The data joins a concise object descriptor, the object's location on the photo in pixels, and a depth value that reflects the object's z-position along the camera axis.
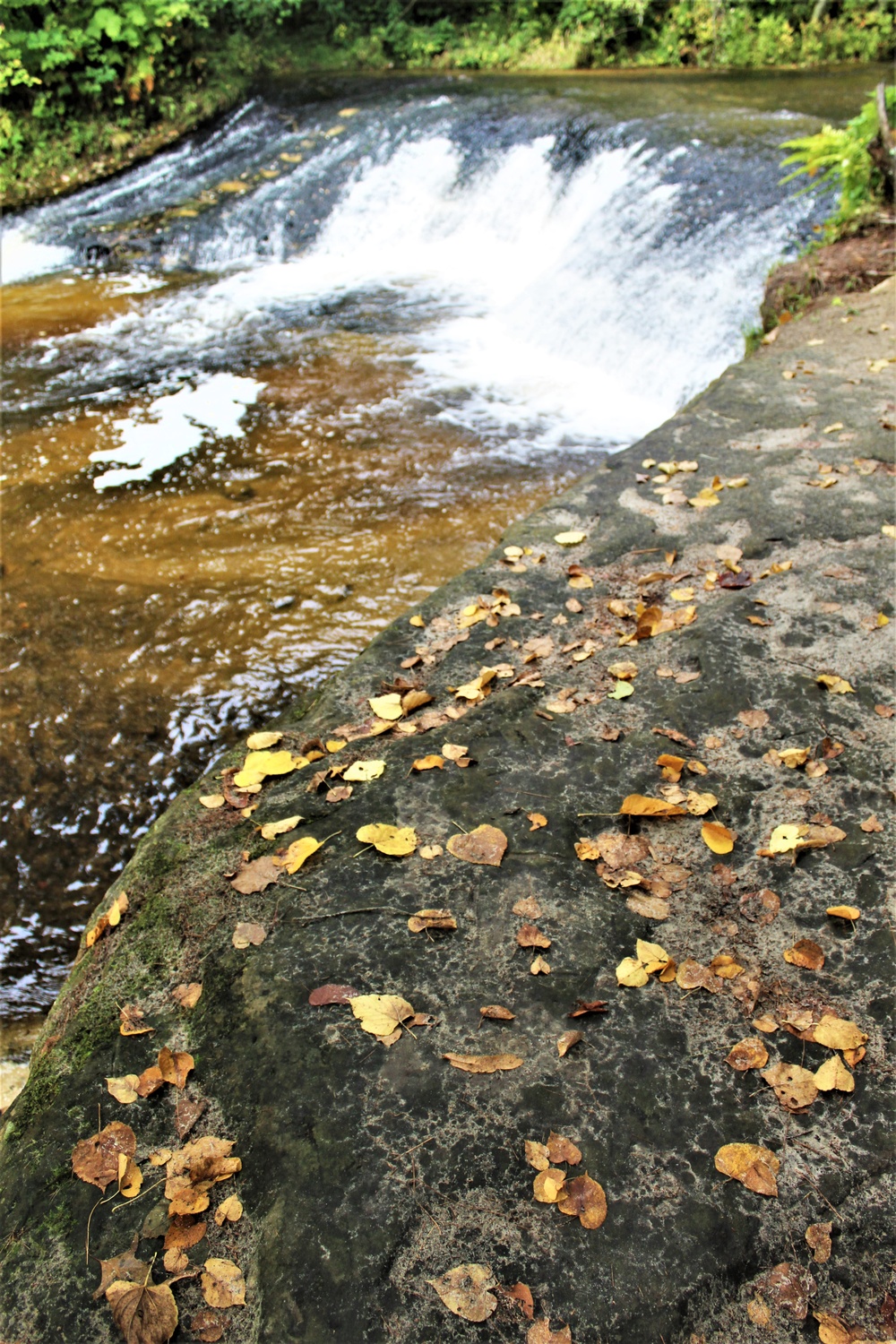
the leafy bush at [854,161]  5.64
